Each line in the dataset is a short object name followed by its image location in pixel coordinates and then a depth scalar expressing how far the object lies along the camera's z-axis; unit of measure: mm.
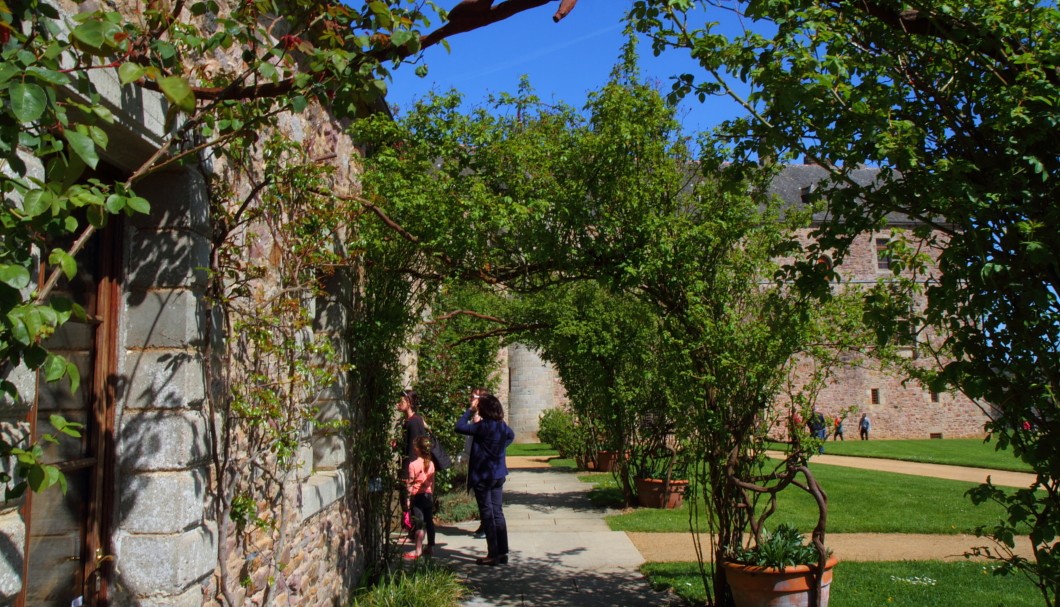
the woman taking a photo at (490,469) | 7574
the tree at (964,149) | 3092
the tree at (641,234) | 5836
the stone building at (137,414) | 2832
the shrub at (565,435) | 16875
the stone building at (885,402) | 34219
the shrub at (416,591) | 5668
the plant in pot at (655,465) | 11391
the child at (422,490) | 7125
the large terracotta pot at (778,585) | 5215
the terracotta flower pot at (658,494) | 11398
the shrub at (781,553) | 5340
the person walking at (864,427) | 33719
